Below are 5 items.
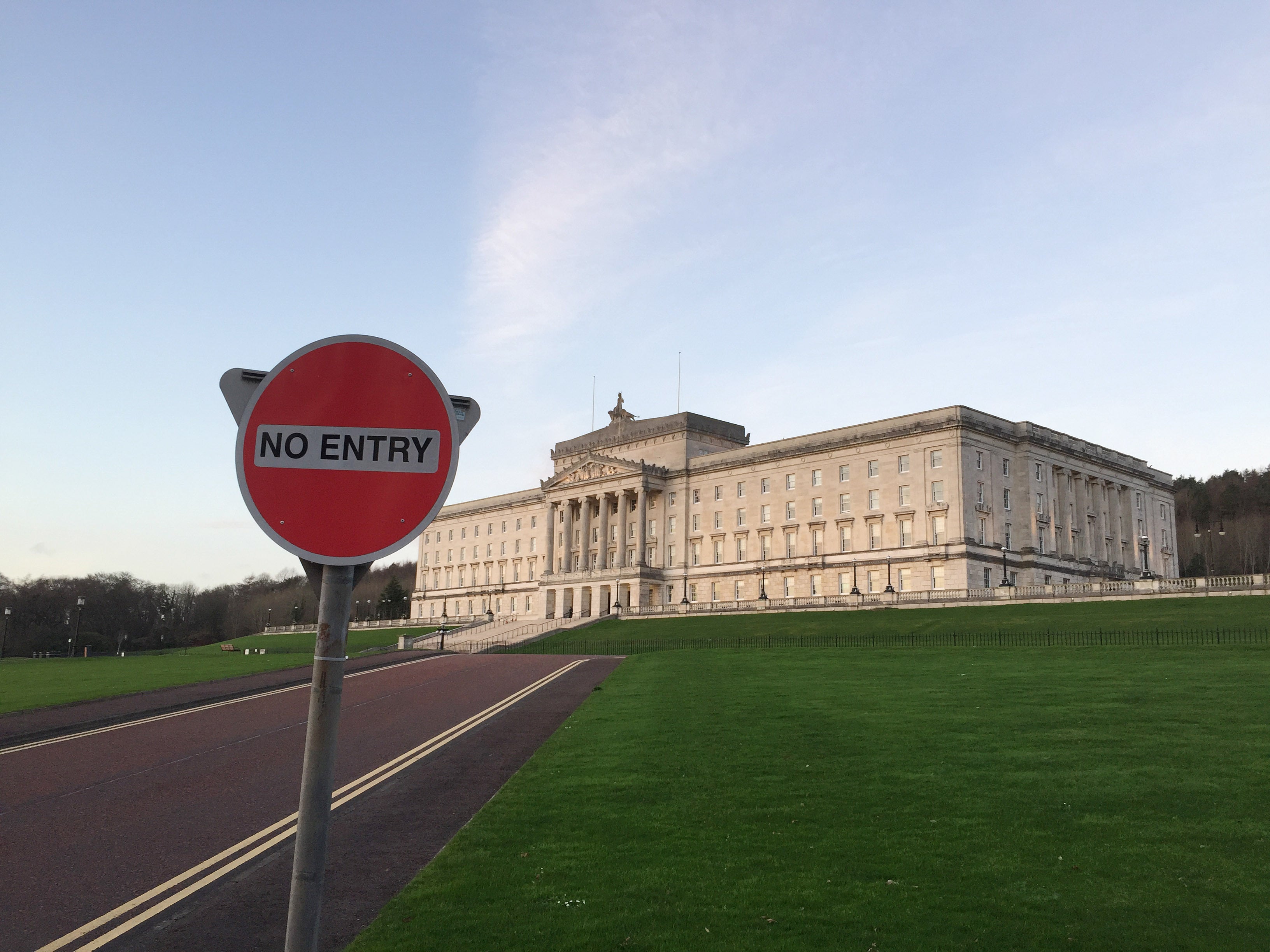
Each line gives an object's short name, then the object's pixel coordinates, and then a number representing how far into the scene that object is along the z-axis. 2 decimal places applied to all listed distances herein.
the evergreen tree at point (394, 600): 156.00
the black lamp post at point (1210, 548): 117.19
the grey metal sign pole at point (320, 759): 3.38
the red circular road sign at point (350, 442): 3.73
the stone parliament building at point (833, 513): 90.50
